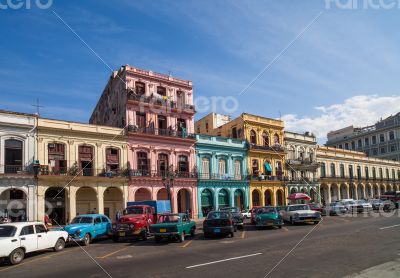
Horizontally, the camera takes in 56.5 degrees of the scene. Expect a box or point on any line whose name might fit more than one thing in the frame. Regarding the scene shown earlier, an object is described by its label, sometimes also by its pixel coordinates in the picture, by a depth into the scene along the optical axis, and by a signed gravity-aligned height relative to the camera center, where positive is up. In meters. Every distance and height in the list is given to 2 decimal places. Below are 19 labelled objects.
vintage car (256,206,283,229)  25.23 -2.65
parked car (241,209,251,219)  39.97 -3.57
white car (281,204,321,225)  27.27 -2.66
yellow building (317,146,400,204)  61.19 +0.32
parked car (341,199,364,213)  40.66 -3.32
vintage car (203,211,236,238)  20.49 -2.42
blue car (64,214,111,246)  19.78 -2.24
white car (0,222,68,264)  14.12 -2.04
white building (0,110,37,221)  29.86 +2.05
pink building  37.72 +5.71
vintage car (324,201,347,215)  38.81 -3.29
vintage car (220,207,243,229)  25.72 -2.59
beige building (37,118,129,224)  31.88 +1.61
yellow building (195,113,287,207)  49.06 +3.76
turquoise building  43.25 +1.12
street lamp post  37.03 +0.42
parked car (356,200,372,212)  41.46 -3.25
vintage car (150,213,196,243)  18.95 -2.21
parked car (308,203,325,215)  35.09 -2.70
